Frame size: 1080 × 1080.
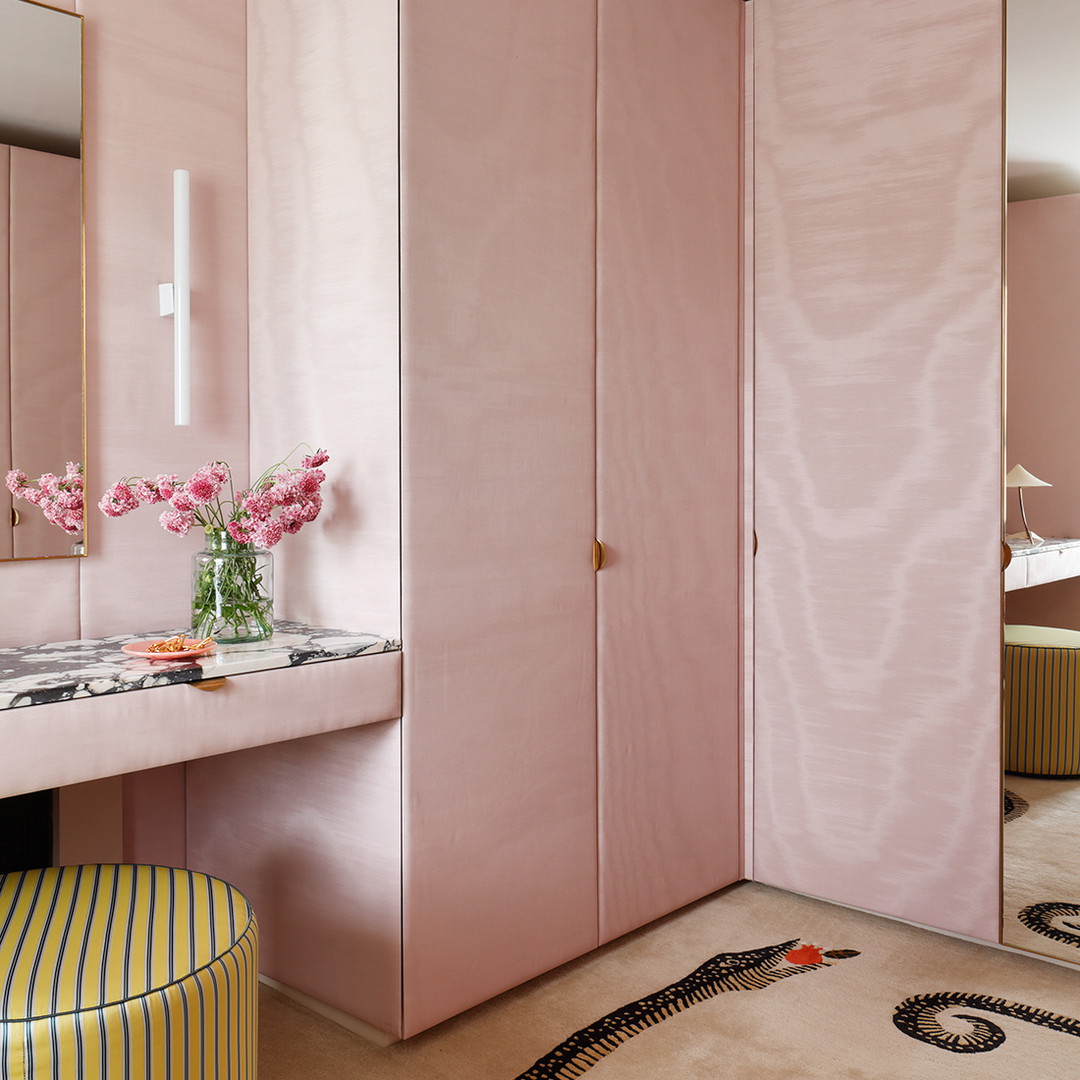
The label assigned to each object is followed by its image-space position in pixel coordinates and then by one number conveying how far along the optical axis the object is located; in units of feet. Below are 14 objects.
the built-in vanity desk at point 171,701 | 4.54
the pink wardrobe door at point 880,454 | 7.36
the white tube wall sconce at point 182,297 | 6.20
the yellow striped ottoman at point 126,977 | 3.92
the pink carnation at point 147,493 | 5.96
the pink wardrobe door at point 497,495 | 6.00
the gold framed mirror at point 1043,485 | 6.98
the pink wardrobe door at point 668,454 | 7.33
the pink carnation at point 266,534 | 5.81
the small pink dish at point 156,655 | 5.26
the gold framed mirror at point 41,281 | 5.86
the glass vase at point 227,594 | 5.86
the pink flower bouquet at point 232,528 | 5.82
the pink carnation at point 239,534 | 5.89
